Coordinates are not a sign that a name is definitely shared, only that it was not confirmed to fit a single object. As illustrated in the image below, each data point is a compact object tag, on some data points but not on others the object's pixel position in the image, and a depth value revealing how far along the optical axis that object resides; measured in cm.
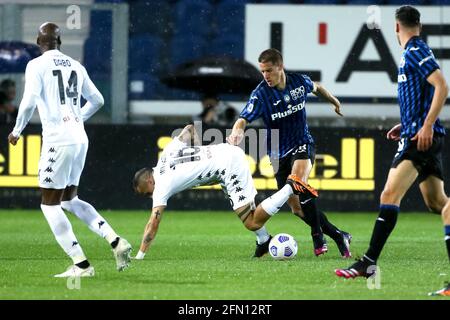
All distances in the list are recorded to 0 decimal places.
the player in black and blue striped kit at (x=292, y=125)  1112
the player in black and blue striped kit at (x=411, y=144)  861
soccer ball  1088
